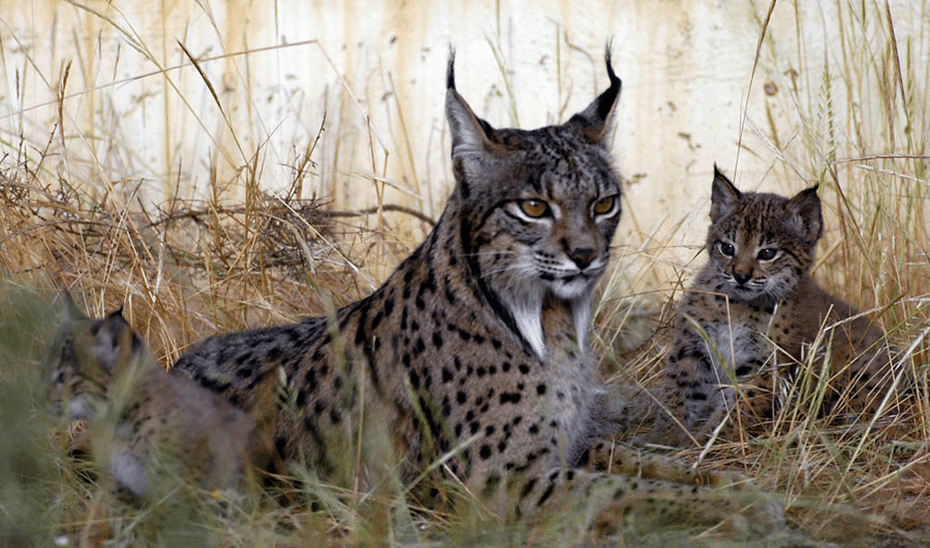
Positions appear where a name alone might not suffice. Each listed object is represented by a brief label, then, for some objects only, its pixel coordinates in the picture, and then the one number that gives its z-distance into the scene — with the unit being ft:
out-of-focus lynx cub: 23.73
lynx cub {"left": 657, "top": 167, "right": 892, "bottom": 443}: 32.73
